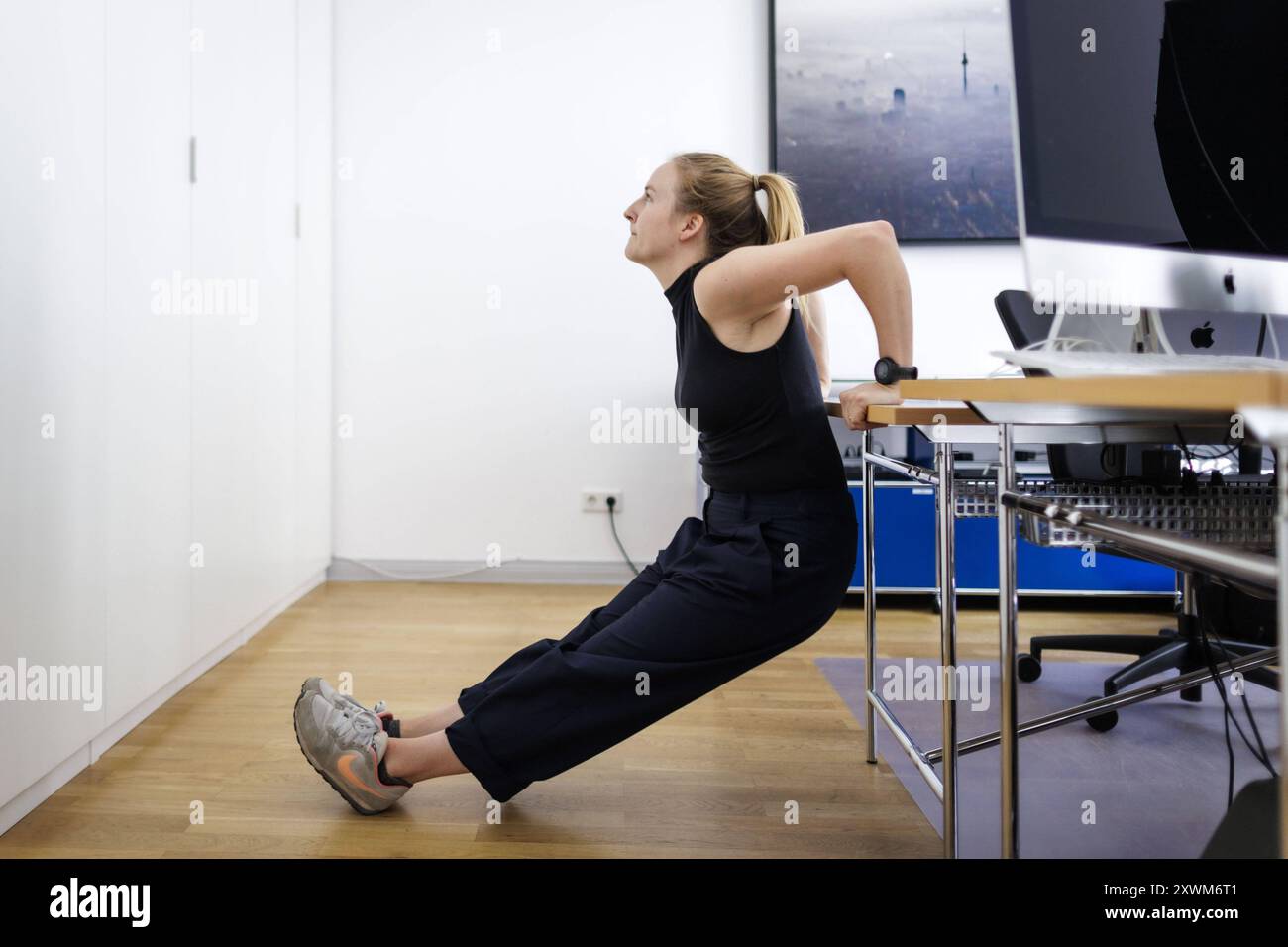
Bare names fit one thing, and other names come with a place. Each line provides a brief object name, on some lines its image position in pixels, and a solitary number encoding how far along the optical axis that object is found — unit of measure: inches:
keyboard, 32.2
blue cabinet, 123.5
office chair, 79.5
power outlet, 141.2
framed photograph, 137.9
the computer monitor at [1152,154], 40.4
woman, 56.0
